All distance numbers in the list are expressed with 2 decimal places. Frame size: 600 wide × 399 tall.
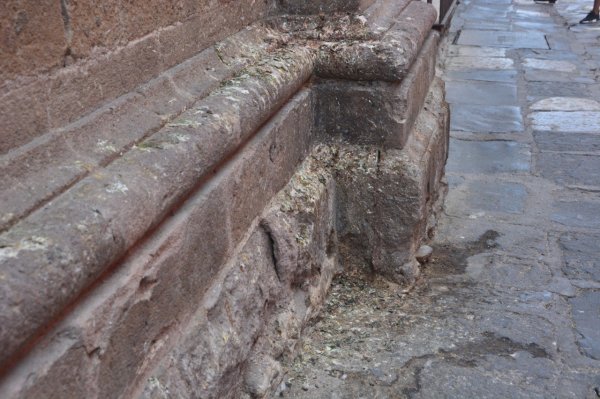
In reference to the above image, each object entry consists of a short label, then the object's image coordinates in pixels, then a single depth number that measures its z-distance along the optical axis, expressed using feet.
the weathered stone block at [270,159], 6.70
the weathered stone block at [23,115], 4.48
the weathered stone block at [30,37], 4.43
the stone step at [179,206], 4.00
